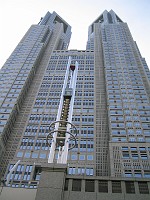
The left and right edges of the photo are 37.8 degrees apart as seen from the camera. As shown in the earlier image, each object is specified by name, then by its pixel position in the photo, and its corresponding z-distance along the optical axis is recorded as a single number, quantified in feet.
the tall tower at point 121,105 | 196.34
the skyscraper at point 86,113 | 183.83
